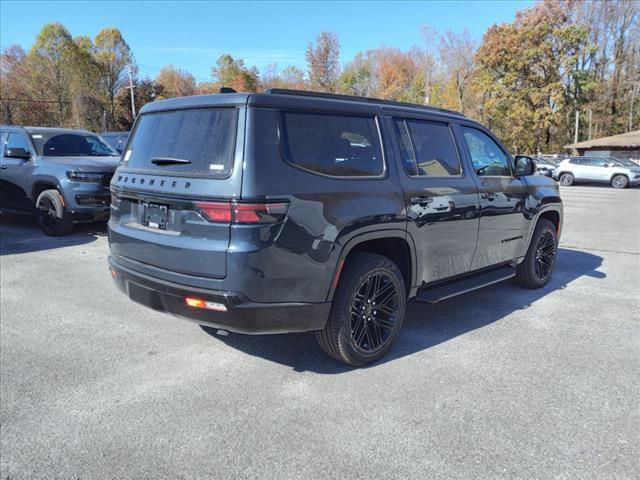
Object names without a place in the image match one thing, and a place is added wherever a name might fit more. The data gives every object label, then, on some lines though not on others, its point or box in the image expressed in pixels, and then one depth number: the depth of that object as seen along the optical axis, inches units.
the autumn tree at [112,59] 1967.3
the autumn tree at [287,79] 2343.4
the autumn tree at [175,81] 2534.0
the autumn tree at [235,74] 2407.7
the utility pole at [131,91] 1889.4
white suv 964.0
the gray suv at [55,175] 317.4
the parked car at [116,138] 584.1
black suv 115.2
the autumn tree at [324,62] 1782.7
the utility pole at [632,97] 1728.1
